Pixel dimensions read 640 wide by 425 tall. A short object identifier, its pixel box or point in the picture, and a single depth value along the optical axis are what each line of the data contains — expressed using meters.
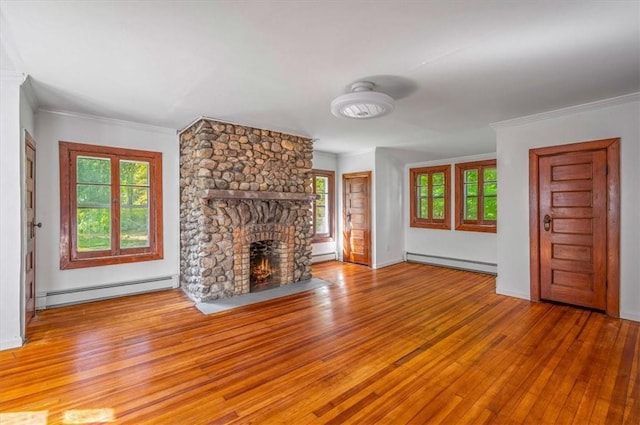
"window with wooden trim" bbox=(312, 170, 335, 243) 6.62
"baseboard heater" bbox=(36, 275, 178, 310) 3.71
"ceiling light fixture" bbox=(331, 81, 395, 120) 2.80
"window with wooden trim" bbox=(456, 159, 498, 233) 6.01
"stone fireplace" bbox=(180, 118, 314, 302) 3.94
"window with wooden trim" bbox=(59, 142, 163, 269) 3.82
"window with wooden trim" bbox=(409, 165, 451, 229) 6.65
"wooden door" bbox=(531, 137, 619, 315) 3.49
